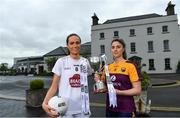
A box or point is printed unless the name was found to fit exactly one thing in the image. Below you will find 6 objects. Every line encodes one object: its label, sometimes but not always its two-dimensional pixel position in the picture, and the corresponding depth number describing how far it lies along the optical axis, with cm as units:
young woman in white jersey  162
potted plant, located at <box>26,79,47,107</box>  532
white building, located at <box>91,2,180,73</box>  2165
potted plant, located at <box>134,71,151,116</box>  387
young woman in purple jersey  168
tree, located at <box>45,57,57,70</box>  3057
